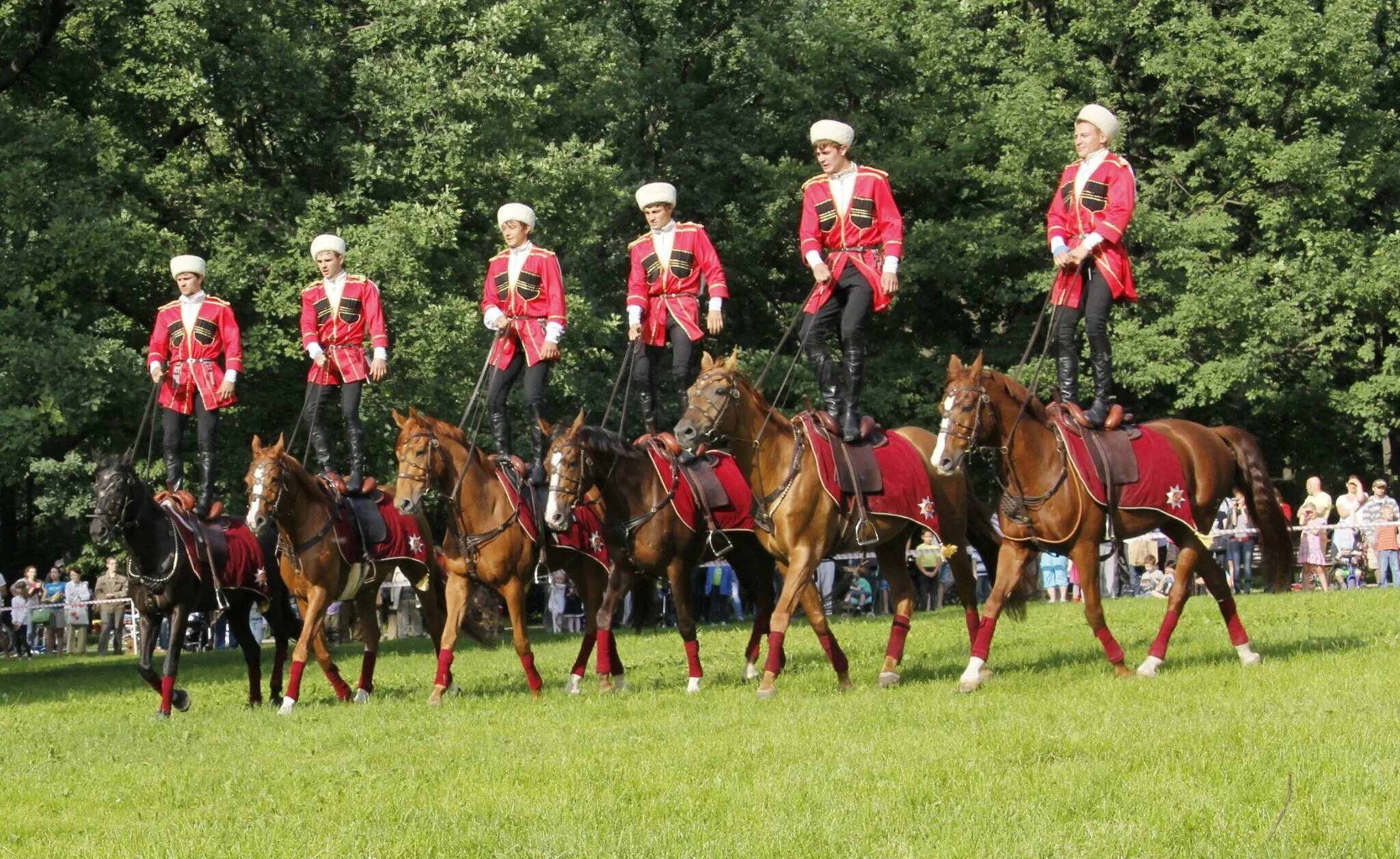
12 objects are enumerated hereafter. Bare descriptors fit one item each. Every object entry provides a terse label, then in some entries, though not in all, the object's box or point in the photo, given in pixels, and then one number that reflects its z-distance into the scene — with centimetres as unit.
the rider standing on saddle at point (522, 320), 1747
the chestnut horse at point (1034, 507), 1404
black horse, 1655
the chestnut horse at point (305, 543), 1645
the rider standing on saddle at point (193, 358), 1883
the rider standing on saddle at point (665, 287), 1722
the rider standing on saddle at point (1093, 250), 1503
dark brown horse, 1598
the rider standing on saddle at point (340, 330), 1847
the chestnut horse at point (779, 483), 1469
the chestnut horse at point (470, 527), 1639
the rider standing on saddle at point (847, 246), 1627
